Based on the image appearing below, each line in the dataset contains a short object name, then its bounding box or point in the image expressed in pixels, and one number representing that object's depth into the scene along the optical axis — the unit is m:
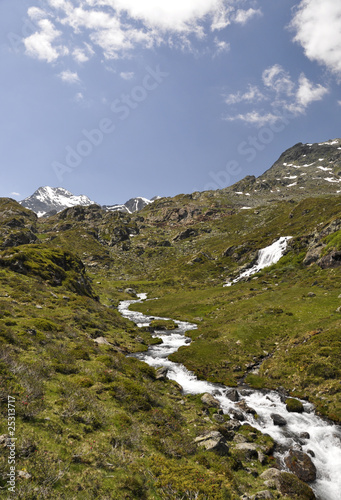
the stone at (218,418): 20.23
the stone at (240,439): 17.77
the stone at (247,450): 16.11
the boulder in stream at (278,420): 20.44
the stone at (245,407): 22.24
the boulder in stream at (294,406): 22.06
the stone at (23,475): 8.05
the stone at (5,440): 8.86
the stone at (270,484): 13.77
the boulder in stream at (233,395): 24.48
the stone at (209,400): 22.74
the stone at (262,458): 15.88
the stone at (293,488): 13.39
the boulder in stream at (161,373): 26.84
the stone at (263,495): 12.61
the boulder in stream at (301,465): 15.14
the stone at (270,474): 14.36
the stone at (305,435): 18.90
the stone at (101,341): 33.00
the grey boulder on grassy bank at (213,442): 15.44
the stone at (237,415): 21.03
